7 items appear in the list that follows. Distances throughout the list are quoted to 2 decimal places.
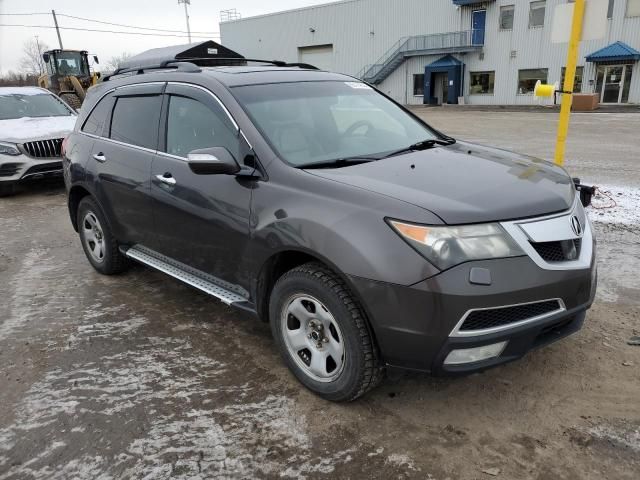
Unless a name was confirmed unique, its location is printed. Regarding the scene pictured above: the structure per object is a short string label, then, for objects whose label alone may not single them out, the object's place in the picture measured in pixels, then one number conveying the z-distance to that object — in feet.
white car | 28.66
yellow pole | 16.89
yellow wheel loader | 78.18
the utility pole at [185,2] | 195.72
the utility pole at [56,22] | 206.69
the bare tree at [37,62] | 283.18
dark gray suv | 8.21
